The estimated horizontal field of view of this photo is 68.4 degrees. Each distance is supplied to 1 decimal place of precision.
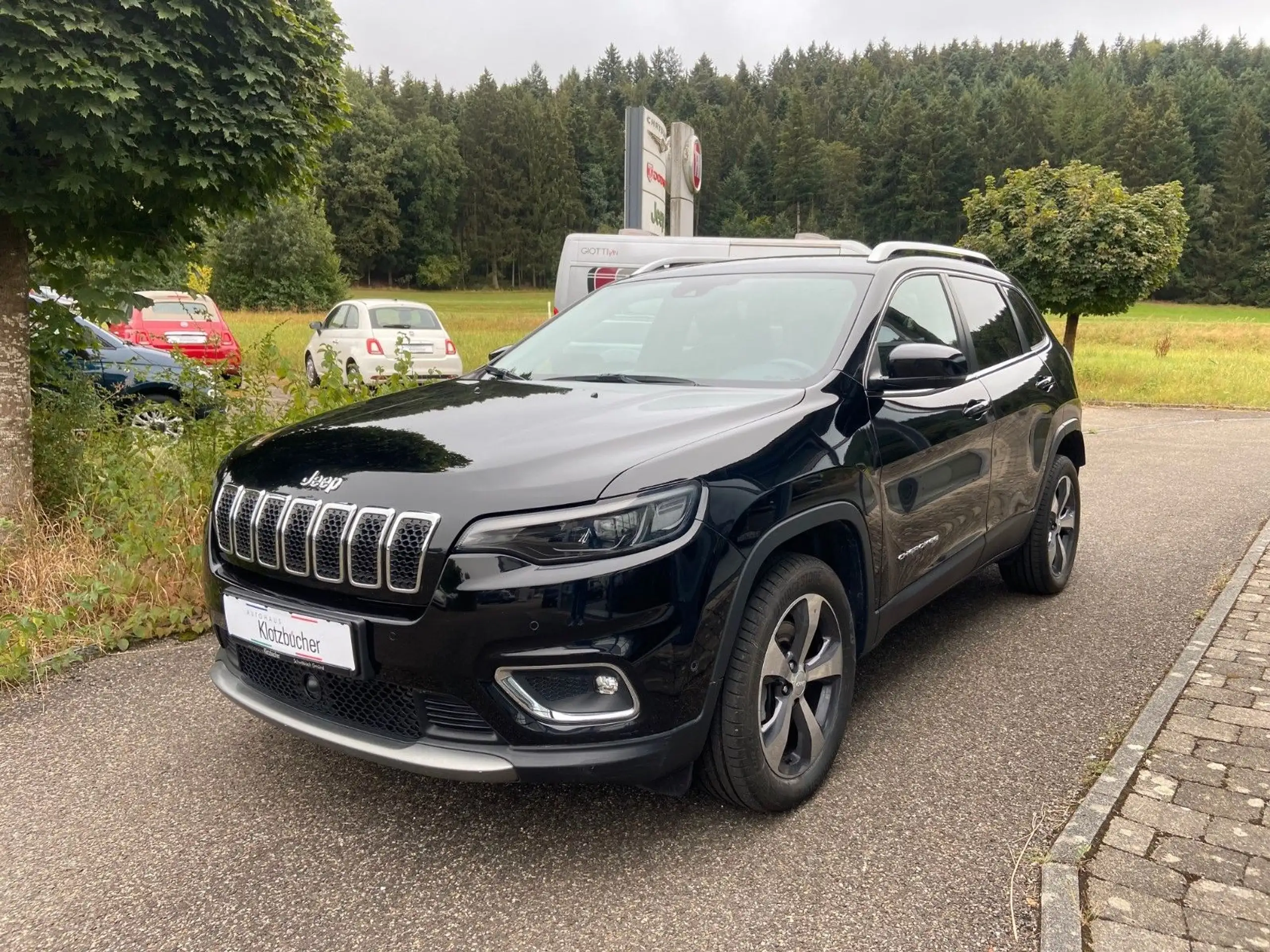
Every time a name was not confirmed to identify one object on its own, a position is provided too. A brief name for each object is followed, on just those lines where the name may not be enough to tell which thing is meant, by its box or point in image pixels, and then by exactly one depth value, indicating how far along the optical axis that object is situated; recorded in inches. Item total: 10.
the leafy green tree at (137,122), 148.4
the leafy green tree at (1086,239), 654.5
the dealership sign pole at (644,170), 536.7
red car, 335.9
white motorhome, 476.4
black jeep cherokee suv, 90.2
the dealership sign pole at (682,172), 636.7
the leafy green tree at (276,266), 2089.1
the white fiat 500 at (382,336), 591.5
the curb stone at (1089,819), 89.0
